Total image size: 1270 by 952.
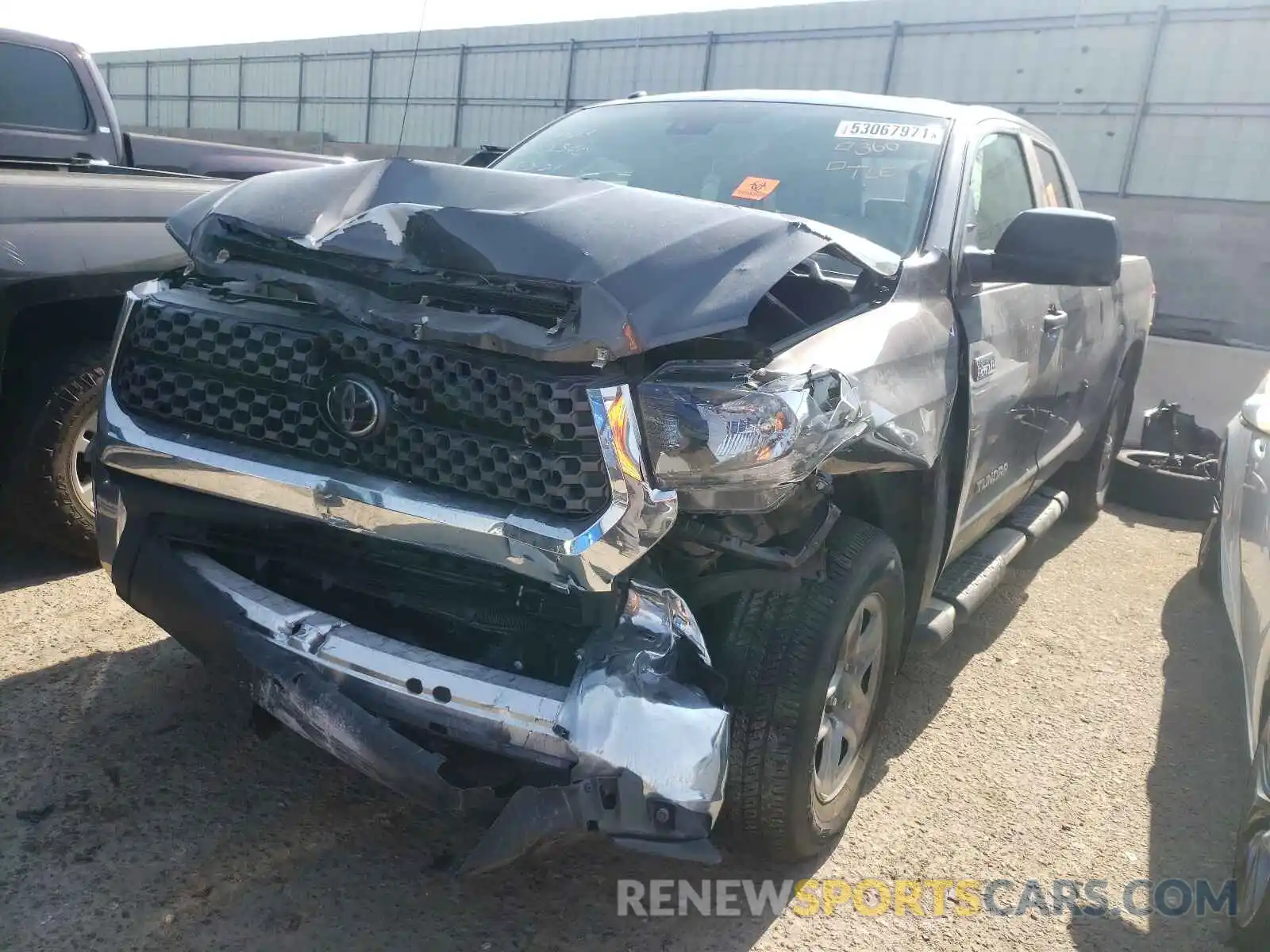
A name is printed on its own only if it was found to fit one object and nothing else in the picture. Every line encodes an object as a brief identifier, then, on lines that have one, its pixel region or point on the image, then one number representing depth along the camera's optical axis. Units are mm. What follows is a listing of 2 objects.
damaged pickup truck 2033
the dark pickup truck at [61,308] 3533
